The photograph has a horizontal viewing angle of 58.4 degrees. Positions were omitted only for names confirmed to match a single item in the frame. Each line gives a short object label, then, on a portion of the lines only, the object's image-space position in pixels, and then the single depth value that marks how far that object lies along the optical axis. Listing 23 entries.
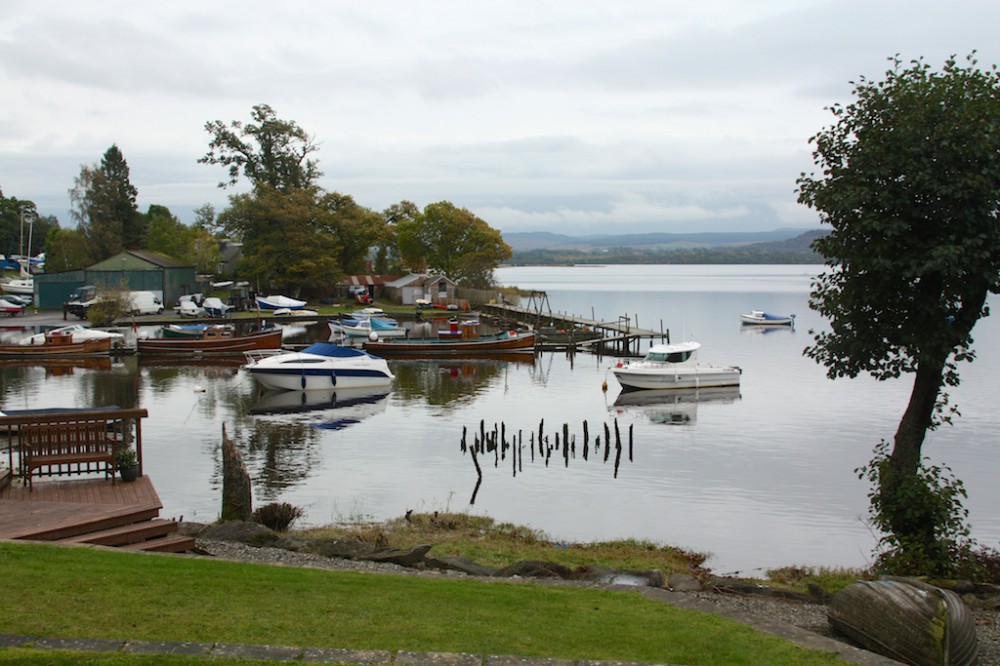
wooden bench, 14.85
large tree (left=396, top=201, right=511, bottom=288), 99.45
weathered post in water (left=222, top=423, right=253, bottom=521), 17.81
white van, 73.75
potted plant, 15.41
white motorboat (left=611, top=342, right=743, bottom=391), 45.25
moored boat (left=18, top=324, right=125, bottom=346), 55.25
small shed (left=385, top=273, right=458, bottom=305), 91.62
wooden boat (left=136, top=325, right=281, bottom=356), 55.72
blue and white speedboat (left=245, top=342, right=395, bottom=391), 43.53
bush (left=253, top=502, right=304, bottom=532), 18.86
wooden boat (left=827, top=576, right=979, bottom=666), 9.39
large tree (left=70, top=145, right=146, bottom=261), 97.00
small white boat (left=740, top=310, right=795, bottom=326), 86.00
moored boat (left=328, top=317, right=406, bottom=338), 64.06
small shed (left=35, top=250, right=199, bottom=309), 78.31
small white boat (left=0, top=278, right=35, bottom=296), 89.94
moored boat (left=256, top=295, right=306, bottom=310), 78.38
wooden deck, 12.27
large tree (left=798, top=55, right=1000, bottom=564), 13.50
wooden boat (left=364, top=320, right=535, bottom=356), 57.59
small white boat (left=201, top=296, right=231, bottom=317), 73.94
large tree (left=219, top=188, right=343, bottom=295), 85.06
